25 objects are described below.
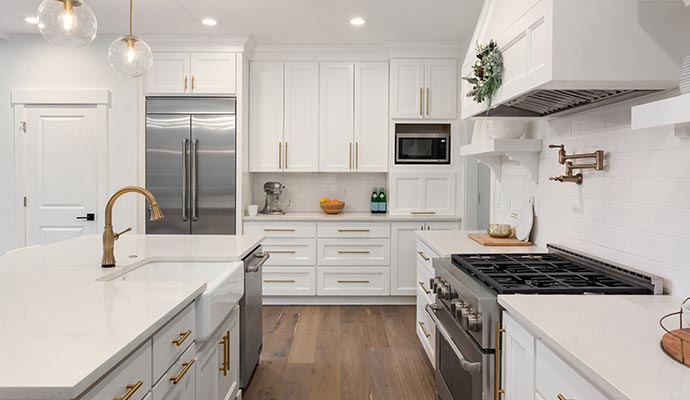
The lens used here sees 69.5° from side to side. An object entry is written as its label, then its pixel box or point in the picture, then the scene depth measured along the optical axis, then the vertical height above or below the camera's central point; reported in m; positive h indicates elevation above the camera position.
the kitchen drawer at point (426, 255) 3.11 -0.44
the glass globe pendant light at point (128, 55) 2.64 +0.70
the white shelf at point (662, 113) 1.25 +0.21
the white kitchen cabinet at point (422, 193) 5.11 -0.05
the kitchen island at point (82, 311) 0.98 -0.36
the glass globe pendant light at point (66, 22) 2.06 +0.69
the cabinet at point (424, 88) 5.05 +1.03
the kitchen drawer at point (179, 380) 1.47 -0.61
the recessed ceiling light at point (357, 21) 4.30 +1.46
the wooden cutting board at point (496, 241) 2.96 -0.31
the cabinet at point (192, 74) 4.87 +1.10
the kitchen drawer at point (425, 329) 3.09 -0.94
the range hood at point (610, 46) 1.74 +0.51
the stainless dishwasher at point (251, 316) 2.83 -0.78
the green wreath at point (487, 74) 2.37 +0.57
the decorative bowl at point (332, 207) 5.17 -0.20
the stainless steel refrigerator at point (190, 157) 4.88 +0.29
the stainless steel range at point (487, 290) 1.80 -0.39
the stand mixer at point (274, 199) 5.29 -0.13
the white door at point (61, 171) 4.85 +0.15
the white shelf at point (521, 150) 2.85 +0.23
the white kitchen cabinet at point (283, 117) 5.15 +0.74
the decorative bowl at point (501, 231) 3.17 -0.26
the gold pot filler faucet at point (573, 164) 2.21 +0.12
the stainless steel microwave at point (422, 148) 5.14 +0.42
